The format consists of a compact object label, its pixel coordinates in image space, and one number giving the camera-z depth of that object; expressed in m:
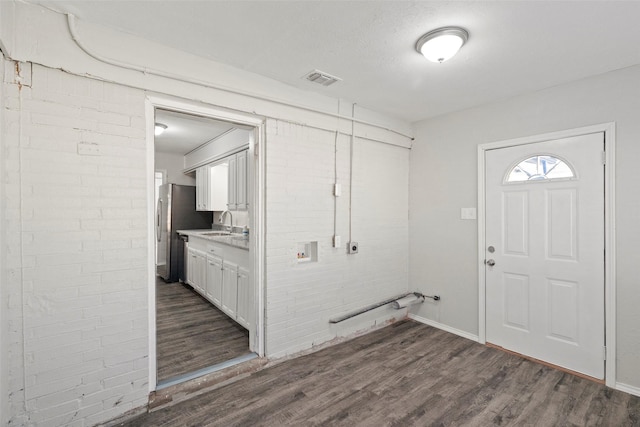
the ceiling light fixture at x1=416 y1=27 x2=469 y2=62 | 1.94
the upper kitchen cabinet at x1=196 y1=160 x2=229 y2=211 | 5.38
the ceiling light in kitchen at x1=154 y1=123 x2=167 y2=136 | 4.22
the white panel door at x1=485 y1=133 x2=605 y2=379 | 2.61
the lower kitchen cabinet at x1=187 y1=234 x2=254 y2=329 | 3.31
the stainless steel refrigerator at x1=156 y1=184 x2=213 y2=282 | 5.64
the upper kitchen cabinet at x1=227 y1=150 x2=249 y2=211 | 4.31
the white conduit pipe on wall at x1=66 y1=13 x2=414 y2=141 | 1.82
